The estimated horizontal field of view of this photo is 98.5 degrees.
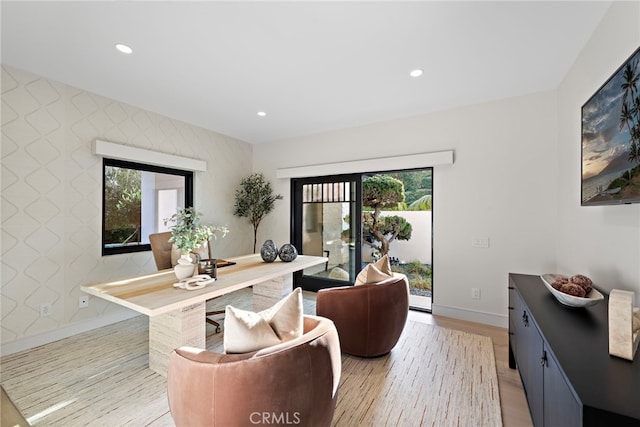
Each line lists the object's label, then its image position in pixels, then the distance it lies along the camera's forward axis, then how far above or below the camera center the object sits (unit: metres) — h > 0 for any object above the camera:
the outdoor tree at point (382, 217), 5.73 -0.06
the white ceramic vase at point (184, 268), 2.17 -0.43
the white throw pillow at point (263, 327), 1.23 -0.53
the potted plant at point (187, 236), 2.18 -0.18
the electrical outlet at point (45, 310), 2.62 -0.93
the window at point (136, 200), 3.17 +0.16
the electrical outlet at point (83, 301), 2.88 -0.93
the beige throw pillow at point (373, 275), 2.32 -0.52
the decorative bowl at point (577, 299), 1.41 -0.44
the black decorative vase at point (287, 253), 2.99 -0.43
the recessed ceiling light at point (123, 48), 2.09 +1.27
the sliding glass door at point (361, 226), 4.10 -0.21
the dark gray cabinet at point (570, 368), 0.77 -0.52
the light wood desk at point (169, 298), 1.75 -0.55
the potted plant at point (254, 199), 4.57 +0.24
